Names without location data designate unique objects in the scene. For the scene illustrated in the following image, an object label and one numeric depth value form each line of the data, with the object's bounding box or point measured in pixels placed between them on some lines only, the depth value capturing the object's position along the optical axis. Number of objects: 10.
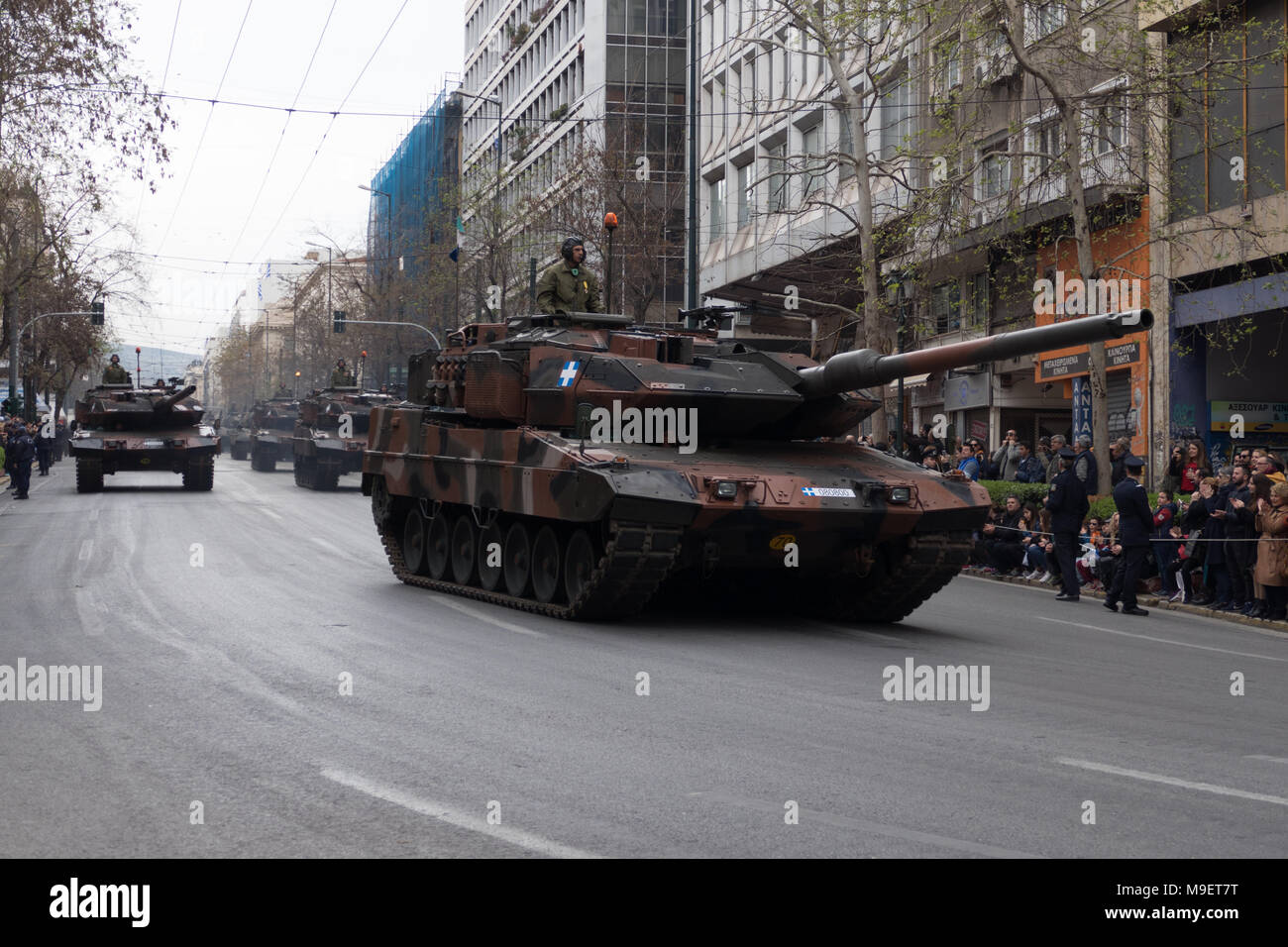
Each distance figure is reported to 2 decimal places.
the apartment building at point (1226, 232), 23.38
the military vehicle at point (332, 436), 37.81
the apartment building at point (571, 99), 52.84
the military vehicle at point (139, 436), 35.75
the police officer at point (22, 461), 35.12
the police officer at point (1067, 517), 18.34
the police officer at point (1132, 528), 16.94
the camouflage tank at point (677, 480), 13.02
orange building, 25.22
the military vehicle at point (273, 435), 47.81
